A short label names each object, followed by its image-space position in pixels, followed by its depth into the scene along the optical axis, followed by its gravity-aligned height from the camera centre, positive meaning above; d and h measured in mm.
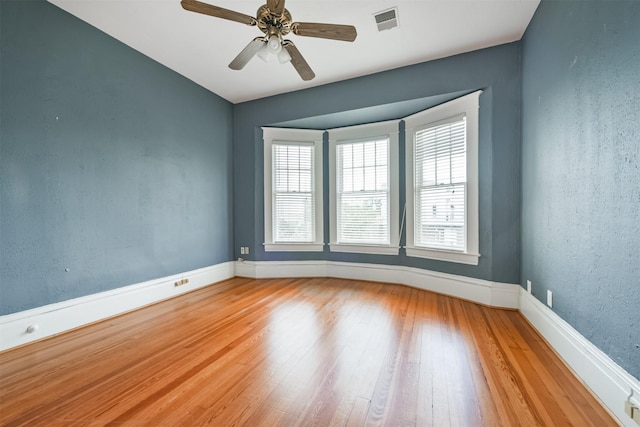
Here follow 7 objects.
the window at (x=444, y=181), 3250 +387
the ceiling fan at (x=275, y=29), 1831 +1387
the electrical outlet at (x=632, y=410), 1276 -986
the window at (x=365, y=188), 4094 +358
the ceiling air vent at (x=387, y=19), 2562 +1913
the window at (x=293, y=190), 4531 +349
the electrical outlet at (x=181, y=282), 3615 -996
